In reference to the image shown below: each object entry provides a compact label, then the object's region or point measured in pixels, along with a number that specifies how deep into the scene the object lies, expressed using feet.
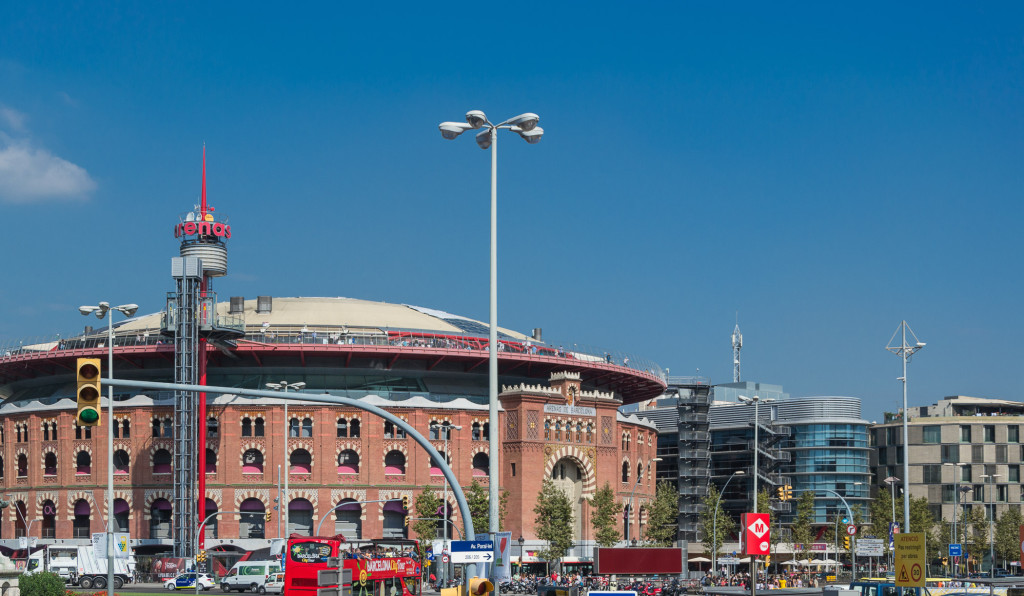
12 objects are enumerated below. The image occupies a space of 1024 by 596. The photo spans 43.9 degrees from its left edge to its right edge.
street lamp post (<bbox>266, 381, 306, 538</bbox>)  304.26
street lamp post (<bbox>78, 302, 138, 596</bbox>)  179.32
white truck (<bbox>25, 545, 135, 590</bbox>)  260.21
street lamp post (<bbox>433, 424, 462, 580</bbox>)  325.01
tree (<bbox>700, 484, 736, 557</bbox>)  359.25
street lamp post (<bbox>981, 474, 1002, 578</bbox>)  373.97
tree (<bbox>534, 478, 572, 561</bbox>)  301.22
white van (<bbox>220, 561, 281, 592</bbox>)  241.96
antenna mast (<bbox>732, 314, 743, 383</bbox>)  570.05
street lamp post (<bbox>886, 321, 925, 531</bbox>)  225.09
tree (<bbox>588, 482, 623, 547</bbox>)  314.96
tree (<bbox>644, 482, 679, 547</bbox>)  335.67
